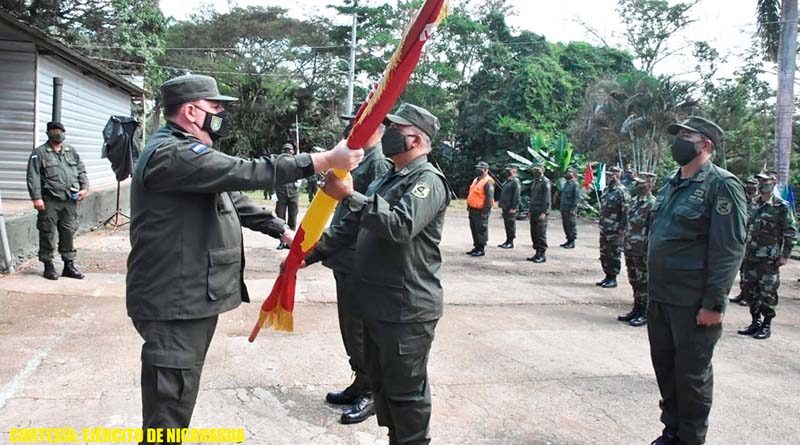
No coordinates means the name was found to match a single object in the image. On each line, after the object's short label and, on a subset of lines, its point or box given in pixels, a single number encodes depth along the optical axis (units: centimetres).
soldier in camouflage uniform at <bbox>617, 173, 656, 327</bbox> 693
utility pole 2456
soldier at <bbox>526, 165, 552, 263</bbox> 1136
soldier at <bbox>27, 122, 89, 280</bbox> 721
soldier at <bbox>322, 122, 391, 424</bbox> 383
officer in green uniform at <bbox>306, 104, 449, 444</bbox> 288
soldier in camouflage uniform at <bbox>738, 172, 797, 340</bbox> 659
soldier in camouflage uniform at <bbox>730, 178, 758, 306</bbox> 818
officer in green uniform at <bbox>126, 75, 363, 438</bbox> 249
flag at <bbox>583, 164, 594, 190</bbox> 2056
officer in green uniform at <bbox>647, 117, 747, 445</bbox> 341
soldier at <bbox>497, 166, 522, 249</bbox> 1268
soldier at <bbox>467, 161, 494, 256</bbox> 1156
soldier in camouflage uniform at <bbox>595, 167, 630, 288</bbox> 887
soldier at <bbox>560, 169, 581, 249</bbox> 1326
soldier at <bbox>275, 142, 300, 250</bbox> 1147
